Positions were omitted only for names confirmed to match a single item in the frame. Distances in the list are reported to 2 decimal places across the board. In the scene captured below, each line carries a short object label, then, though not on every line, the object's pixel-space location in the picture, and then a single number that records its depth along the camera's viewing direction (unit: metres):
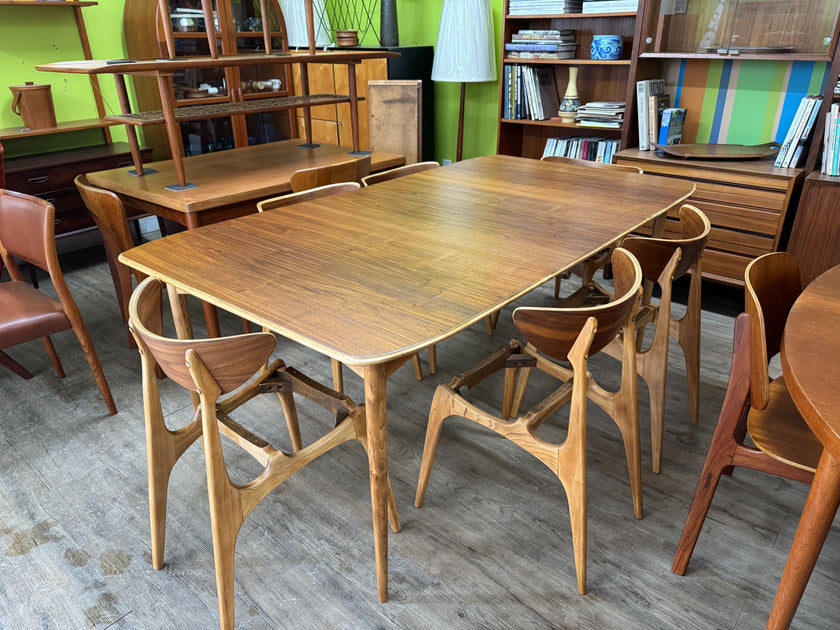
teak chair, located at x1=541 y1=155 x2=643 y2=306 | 1.96
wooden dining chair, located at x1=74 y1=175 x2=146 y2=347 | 2.16
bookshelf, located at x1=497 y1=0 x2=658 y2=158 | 3.24
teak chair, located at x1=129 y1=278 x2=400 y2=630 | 1.16
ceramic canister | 3.20
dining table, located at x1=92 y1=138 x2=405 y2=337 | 2.20
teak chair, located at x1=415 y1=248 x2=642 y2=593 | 1.28
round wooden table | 0.95
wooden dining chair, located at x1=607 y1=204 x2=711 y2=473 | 1.69
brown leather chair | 1.92
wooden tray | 2.90
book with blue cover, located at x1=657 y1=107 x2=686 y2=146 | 3.13
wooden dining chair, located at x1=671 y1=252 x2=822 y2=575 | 1.19
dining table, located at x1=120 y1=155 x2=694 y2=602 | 1.19
